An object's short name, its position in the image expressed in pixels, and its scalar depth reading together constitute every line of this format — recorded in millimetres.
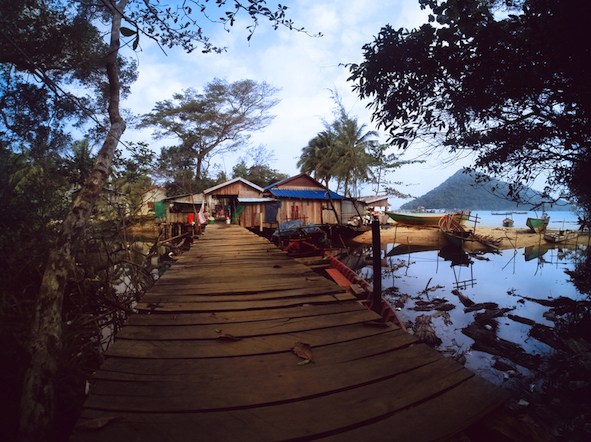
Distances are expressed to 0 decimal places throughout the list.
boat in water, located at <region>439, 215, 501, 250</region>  23234
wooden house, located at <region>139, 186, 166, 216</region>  29367
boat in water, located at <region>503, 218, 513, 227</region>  38572
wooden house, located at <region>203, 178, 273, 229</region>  22812
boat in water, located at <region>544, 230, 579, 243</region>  26088
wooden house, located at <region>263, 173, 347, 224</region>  23688
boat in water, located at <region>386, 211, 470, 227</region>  29297
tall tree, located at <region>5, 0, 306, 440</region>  2705
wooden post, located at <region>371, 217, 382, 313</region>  5539
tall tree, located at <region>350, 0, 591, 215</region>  3281
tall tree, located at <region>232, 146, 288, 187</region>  34394
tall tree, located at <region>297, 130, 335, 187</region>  31672
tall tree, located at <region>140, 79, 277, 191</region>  29109
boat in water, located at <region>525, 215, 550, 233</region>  29188
